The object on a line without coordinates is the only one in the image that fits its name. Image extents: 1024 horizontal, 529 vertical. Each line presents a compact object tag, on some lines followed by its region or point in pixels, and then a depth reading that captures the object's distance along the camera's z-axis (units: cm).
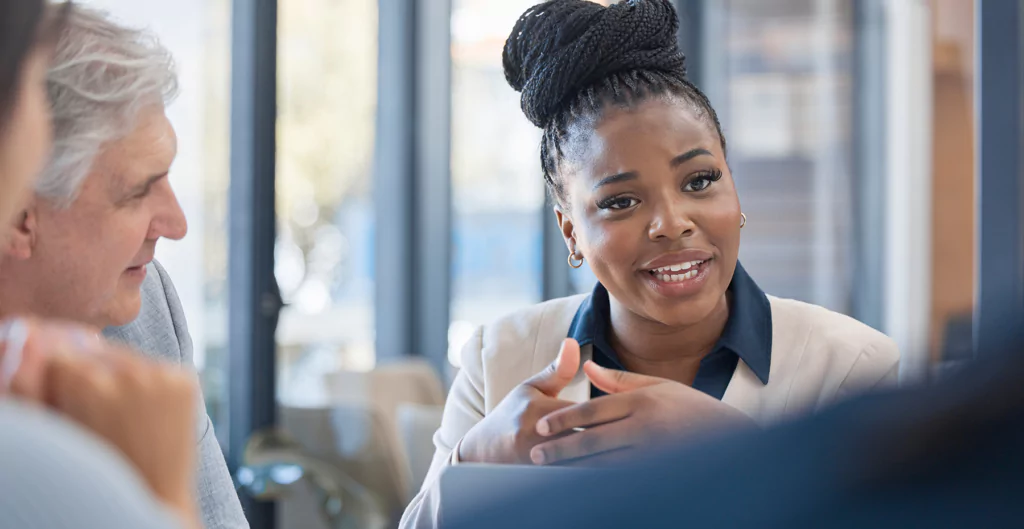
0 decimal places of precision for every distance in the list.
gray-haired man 122
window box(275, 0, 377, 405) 379
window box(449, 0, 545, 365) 535
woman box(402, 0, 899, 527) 144
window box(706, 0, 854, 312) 664
